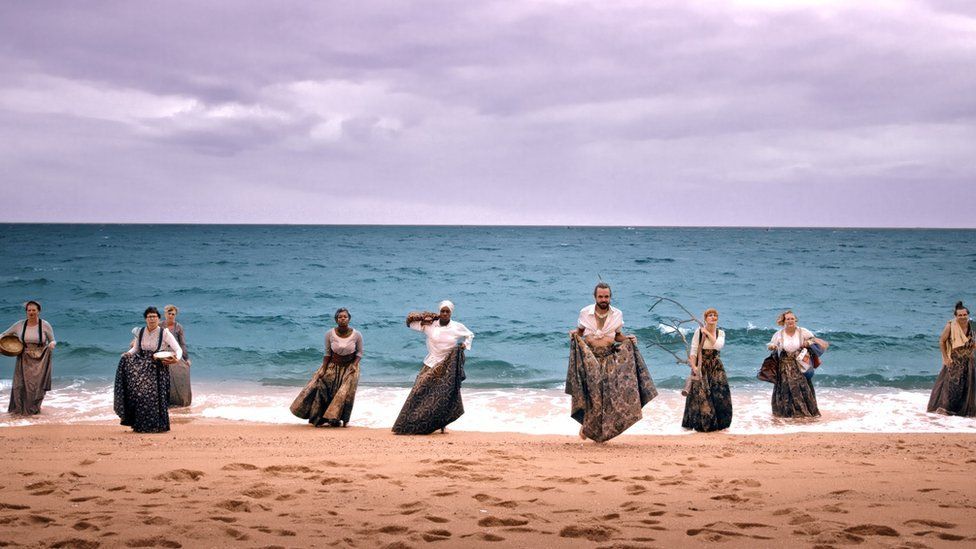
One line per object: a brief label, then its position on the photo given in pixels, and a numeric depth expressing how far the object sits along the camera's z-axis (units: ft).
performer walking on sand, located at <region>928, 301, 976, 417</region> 35.99
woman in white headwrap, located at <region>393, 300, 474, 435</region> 31.32
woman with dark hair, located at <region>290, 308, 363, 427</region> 34.06
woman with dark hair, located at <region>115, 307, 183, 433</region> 30.86
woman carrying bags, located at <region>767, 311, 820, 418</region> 35.40
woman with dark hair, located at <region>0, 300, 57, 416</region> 35.86
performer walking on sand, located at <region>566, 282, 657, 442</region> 27.68
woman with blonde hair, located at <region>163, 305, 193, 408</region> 39.96
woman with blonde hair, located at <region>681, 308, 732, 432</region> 33.45
